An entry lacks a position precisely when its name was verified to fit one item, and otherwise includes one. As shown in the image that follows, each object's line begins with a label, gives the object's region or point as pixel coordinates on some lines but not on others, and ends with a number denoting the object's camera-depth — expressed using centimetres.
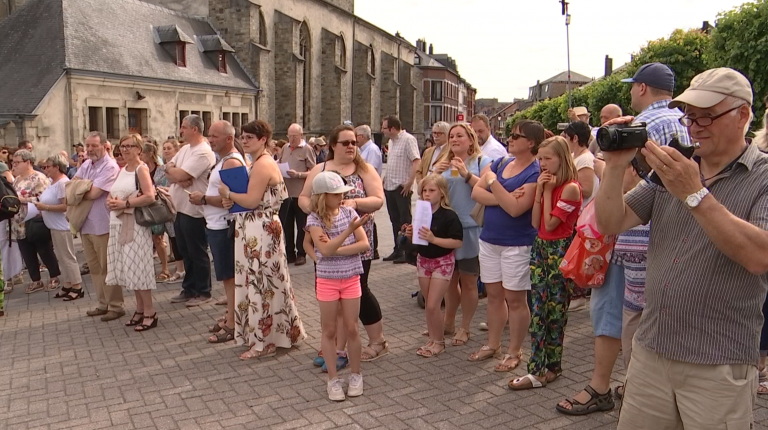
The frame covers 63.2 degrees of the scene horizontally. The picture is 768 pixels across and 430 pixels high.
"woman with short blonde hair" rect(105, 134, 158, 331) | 674
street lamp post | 3700
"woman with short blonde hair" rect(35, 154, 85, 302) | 841
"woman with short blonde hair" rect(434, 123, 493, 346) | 600
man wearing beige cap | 216
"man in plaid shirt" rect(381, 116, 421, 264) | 960
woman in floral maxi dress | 589
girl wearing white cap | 483
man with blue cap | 381
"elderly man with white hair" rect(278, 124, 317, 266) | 1038
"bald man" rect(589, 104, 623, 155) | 736
